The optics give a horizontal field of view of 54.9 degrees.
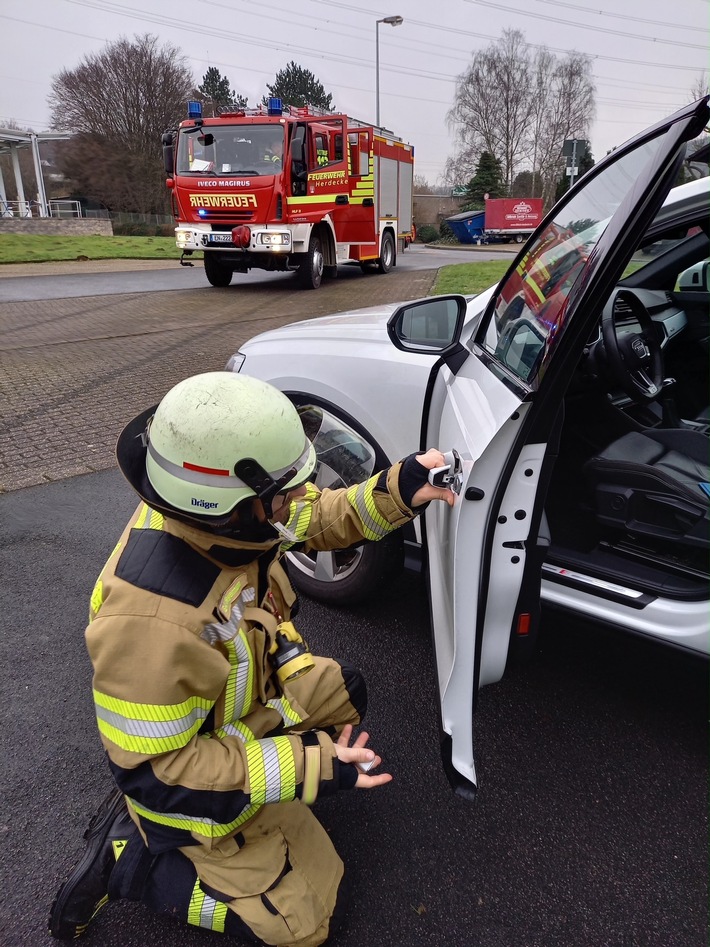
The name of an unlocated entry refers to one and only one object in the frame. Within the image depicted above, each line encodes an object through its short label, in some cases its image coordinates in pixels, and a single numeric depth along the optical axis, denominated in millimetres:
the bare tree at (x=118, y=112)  37469
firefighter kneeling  1340
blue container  35375
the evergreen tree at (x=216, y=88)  62403
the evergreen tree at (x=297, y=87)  61469
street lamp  26766
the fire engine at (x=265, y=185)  11750
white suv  1681
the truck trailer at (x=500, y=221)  33625
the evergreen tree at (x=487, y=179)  42719
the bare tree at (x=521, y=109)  44938
